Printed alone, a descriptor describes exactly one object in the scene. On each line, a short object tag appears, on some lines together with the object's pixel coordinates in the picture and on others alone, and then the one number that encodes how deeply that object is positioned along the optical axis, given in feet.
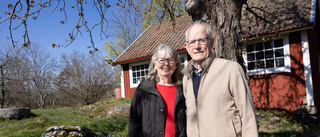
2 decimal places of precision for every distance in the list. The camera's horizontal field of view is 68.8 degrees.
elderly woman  7.96
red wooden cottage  27.50
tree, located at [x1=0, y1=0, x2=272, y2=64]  11.75
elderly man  5.84
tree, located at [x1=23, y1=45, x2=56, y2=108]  92.94
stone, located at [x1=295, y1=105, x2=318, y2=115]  26.21
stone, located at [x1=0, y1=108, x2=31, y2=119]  34.13
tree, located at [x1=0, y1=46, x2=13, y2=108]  69.00
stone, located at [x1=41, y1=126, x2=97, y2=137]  15.14
